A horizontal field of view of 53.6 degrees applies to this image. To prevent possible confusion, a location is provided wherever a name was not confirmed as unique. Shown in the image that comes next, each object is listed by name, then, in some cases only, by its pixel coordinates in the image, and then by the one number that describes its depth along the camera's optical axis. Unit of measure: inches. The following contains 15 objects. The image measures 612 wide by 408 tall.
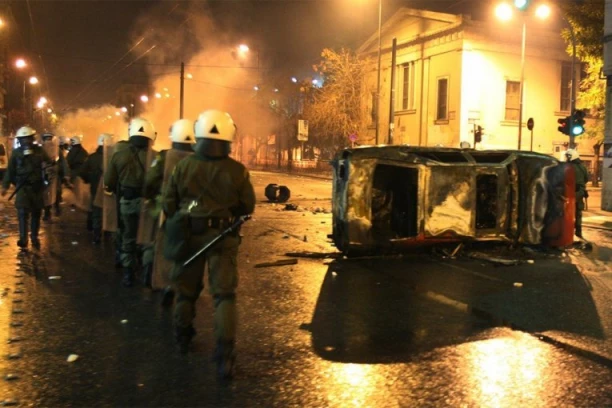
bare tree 1500.2
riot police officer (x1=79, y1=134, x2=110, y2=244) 377.7
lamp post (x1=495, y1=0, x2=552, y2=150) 796.9
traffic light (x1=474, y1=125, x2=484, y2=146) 968.4
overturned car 328.2
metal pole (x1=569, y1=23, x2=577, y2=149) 694.5
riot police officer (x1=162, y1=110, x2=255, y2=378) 157.6
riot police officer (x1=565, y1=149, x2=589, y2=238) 411.5
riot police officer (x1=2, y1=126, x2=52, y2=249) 328.8
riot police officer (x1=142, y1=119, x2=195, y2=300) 219.6
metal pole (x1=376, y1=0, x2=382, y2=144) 1056.7
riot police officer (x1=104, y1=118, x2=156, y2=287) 260.5
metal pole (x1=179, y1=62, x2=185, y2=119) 1221.9
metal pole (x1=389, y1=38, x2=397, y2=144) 1028.2
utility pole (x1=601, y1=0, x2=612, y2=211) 680.5
